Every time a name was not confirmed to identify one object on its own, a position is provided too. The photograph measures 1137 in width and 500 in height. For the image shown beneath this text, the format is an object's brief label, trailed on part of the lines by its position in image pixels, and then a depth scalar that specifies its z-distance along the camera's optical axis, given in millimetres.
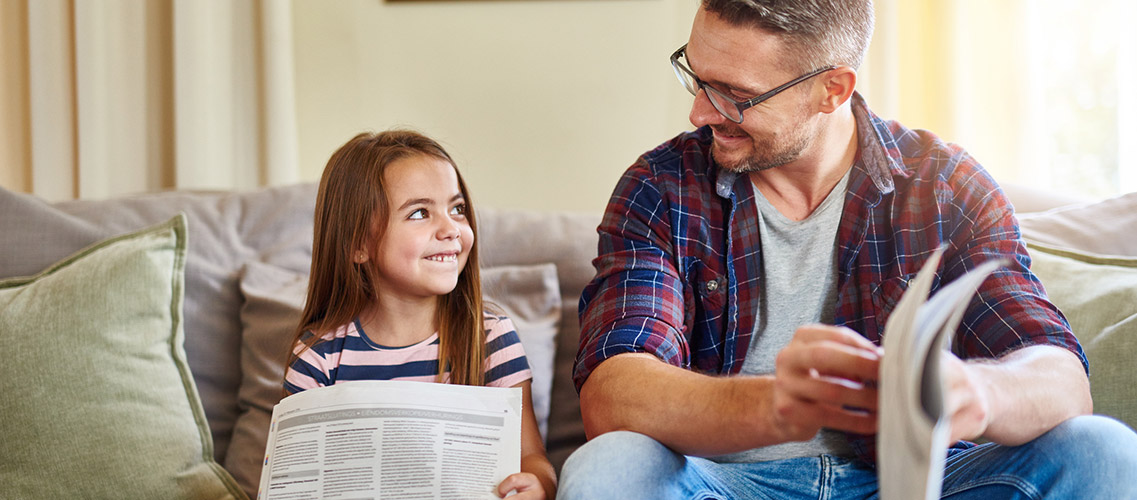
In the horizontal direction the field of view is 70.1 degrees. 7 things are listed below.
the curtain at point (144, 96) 1929
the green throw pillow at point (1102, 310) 1166
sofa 1176
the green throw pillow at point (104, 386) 1158
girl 1209
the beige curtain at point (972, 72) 1855
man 916
